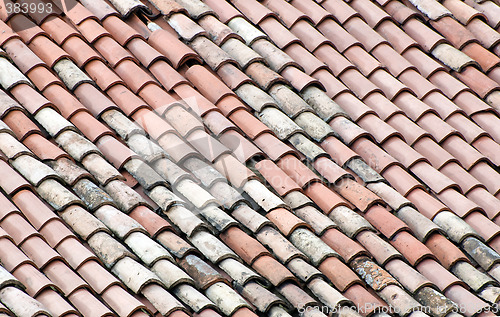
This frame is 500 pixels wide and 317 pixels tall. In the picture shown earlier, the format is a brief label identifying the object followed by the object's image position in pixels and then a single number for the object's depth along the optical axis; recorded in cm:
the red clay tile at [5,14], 1114
